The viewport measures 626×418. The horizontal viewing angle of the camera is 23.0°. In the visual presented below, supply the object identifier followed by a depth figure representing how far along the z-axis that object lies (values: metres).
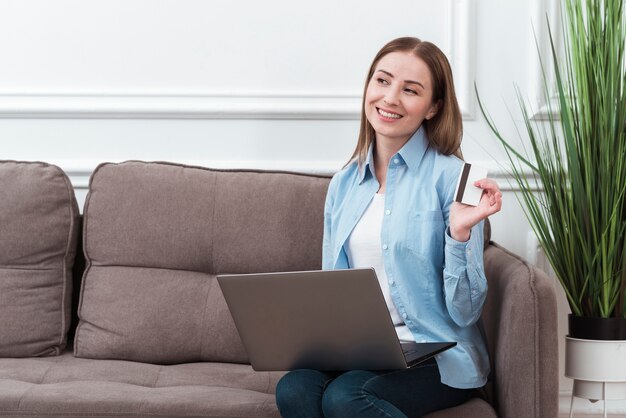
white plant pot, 3.45
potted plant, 3.47
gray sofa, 3.57
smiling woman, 3.12
